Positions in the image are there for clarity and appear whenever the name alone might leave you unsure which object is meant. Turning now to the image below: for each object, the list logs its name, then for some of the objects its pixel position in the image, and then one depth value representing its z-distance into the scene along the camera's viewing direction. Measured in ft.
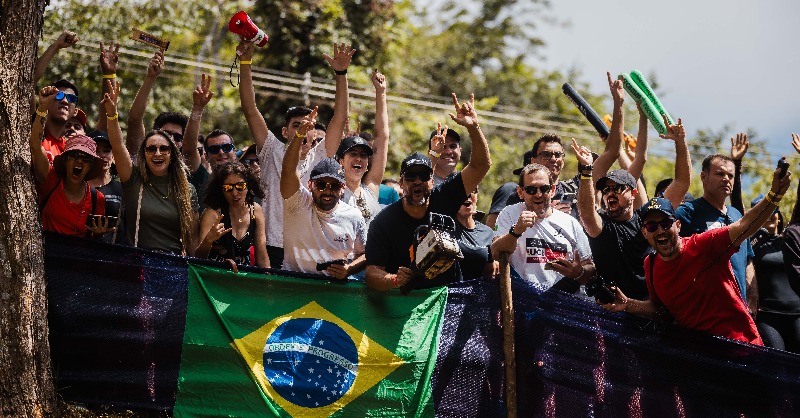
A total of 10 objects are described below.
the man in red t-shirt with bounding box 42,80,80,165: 53.21
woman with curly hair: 47.34
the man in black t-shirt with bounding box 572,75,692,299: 46.50
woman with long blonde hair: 47.73
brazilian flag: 44.39
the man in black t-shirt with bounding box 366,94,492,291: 44.83
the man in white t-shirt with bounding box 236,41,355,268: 51.49
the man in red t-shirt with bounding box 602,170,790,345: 41.83
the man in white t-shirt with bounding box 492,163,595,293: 47.85
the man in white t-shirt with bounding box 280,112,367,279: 46.80
